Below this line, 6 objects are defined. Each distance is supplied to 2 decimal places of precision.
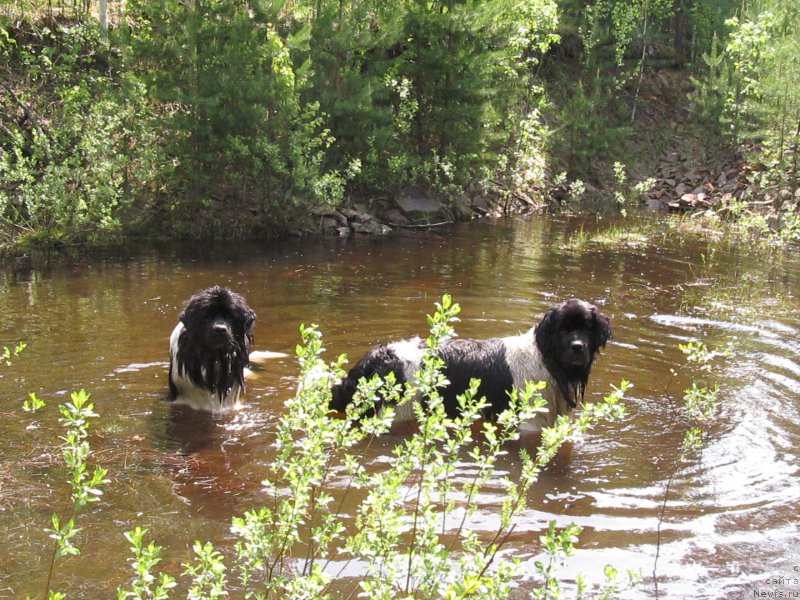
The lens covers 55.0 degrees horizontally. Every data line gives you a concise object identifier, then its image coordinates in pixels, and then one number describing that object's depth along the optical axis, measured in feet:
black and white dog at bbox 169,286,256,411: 21.52
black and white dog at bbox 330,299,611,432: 20.99
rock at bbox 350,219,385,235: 56.78
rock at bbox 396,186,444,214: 62.34
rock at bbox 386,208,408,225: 61.36
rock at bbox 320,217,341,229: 55.62
